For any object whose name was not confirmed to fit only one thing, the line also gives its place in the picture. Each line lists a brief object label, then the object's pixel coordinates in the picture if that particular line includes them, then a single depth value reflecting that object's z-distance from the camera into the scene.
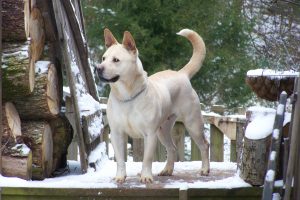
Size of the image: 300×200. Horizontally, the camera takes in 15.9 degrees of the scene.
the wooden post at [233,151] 12.75
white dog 8.29
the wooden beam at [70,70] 9.22
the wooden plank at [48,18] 9.53
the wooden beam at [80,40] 10.09
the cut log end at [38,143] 8.85
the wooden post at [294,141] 6.32
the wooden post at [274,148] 6.06
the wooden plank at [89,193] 8.21
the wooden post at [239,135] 8.97
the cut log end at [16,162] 8.51
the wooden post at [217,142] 12.68
